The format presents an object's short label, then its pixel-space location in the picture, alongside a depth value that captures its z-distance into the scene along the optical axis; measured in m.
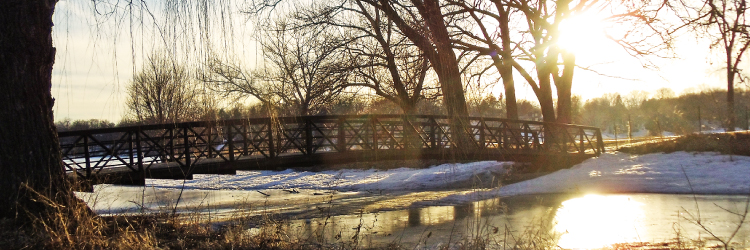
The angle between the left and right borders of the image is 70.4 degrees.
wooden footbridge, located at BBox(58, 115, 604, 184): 12.55
